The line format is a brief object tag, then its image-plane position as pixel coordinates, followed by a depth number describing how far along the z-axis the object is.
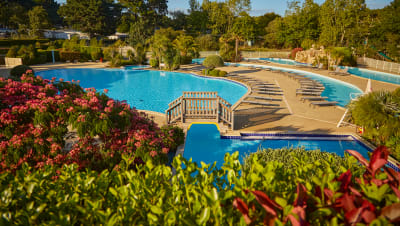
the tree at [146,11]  57.33
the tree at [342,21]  35.56
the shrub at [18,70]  20.66
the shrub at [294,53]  37.59
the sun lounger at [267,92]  15.85
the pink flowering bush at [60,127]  4.45
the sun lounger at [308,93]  15.12
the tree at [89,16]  54.94
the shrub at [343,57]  27.22
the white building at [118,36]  60.72
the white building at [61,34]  57.18
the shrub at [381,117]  8.04
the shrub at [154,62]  27.59
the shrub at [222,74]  22.86
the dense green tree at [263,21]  58.36
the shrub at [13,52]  27.84
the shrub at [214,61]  27.42
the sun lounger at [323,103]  13.11
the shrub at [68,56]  32.44
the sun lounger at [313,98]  14.22
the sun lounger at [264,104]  13.13
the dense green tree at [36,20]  50.72
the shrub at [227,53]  34.00
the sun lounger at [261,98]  14.21
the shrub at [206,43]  44.62
